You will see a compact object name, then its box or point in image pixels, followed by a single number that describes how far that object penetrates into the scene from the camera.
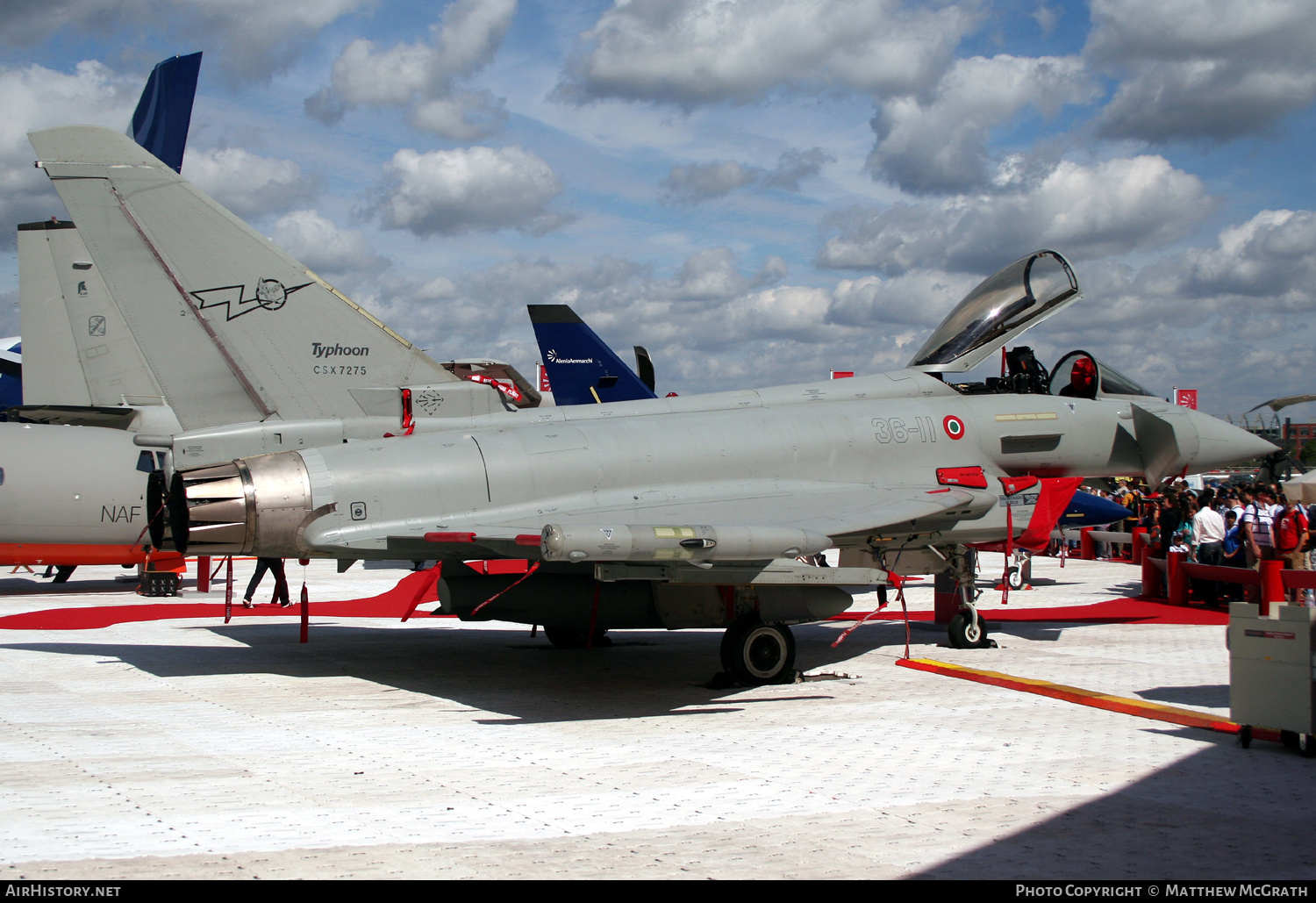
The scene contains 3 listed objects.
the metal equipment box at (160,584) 17.06
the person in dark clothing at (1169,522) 16.58
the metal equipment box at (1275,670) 6.19
